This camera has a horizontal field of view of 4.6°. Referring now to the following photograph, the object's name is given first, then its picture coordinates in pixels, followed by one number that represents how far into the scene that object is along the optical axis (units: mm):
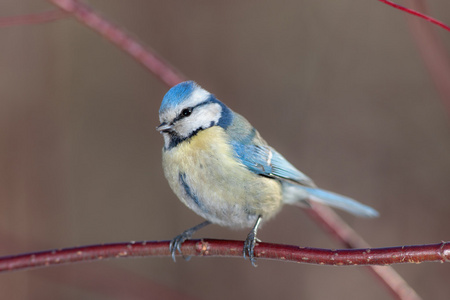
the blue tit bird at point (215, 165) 2124
